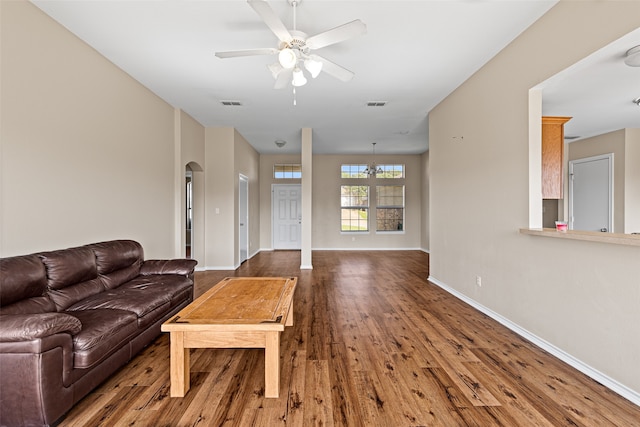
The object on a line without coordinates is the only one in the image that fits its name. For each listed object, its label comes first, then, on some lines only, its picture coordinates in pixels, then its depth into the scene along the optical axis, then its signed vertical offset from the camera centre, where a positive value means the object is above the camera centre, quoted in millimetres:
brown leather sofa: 1501 -747
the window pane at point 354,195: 8992 +451
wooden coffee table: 1812 -797
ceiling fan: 1988 +1262
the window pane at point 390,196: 9008 +424
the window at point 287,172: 8945 +1160
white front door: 8898 -196
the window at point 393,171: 9016 +1201
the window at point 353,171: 9008 +1198
